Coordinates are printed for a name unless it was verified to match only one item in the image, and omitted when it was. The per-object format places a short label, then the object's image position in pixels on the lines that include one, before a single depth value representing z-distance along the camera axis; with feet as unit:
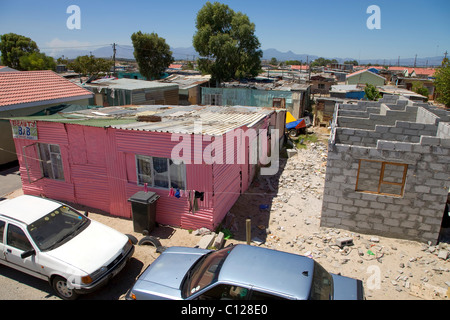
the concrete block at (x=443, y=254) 24.69
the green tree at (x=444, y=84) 102.22
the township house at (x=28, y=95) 46.21
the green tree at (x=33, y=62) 131.13
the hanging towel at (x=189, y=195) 28.14
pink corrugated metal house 27.37
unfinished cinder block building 25.25
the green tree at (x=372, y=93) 82.58
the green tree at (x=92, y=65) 123.26
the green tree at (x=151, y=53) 128.26
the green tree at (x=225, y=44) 102.47
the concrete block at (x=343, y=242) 26.27
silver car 14.53
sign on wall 33.58
